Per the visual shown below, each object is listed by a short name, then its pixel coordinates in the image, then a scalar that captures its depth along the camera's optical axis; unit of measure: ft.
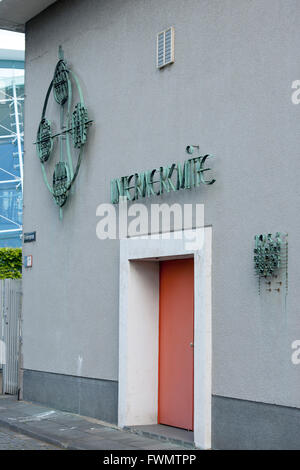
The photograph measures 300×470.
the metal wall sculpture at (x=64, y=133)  38.70
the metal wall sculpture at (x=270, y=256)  25.63
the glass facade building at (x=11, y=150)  136.05
